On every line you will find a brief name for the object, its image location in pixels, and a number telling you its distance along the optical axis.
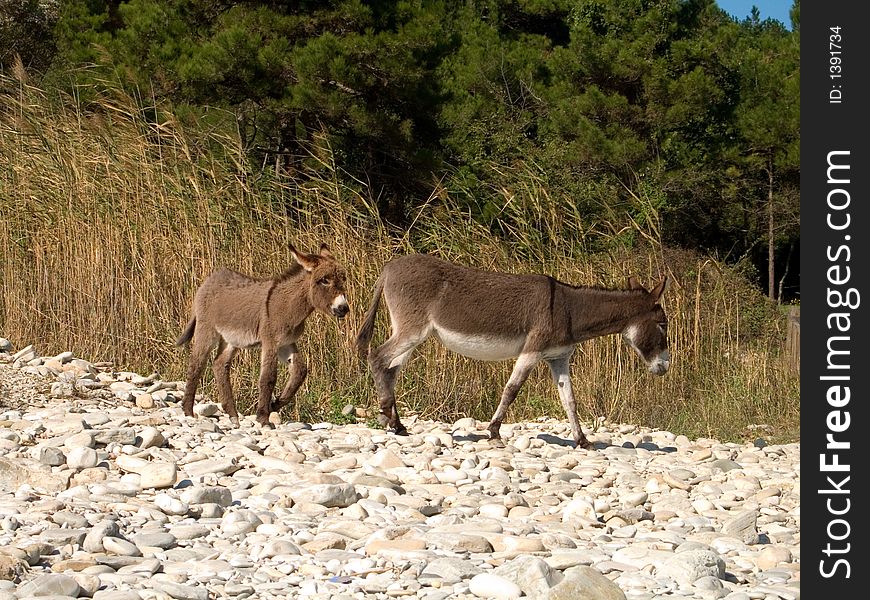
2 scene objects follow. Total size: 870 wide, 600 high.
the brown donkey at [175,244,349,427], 18.30
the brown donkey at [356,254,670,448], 18.28
